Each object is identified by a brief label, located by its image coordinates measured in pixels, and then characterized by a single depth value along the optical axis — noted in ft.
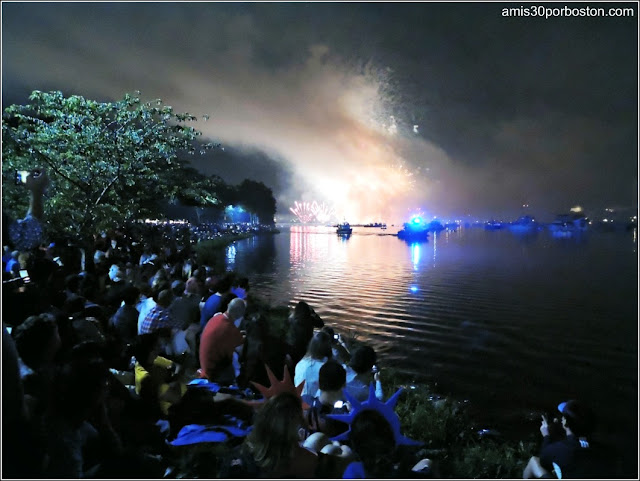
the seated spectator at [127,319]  25.20
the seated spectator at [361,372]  18.17
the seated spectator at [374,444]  11.30
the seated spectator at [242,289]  35.46
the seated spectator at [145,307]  26.03
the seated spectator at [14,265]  28.47
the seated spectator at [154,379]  17.60
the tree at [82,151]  50.06
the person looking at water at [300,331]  23.79
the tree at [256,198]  448.65
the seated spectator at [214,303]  29.30
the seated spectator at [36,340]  13.23
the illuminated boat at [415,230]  377.09
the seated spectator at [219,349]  22.18
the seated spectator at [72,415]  10.51
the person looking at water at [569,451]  13.10
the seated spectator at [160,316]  25.21
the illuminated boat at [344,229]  438.40
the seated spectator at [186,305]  30.08
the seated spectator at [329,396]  15.71
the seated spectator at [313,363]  18.98
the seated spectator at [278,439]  10.52
